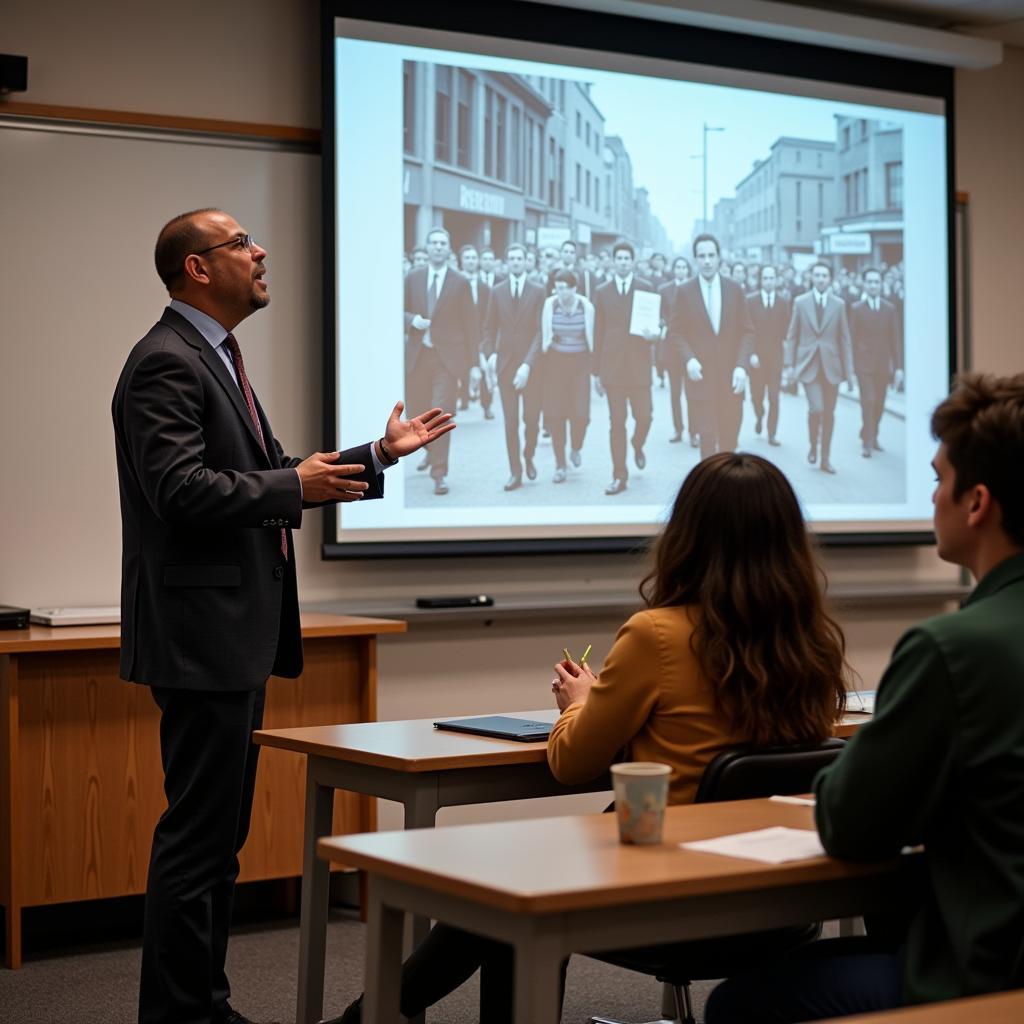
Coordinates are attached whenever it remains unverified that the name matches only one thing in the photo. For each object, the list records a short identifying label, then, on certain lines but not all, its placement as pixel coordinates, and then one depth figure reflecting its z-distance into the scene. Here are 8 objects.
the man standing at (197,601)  2.86
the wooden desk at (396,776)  2.46
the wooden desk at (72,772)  3.80
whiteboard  4.32
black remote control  4.83
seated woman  2.26
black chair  2.19
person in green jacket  1.59
